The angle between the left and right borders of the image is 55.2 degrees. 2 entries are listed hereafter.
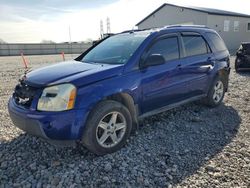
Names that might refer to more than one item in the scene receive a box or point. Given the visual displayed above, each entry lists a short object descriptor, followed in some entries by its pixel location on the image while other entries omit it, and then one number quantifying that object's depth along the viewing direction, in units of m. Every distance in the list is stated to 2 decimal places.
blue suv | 3.06
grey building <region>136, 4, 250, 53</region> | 27.59
